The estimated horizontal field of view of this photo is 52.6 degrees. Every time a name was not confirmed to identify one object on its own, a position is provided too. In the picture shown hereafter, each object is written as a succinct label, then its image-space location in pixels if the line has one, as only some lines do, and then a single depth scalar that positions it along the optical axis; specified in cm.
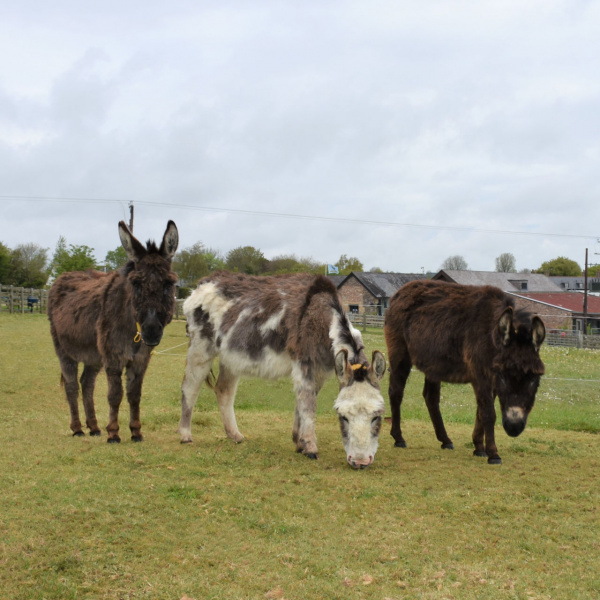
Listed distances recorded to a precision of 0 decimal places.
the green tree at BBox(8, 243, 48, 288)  6175
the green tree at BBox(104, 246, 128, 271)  5822
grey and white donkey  705
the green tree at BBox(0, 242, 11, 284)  5972
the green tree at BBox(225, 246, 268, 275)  4257
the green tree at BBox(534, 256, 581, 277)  10969
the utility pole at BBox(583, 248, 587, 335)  5002
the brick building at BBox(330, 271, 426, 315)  6272
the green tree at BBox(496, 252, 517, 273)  10894
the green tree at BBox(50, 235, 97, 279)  4977
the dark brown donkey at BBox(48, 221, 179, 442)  758
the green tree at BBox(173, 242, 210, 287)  4497
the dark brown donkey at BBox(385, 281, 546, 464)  708
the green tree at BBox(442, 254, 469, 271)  10031
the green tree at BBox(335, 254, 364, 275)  9156
